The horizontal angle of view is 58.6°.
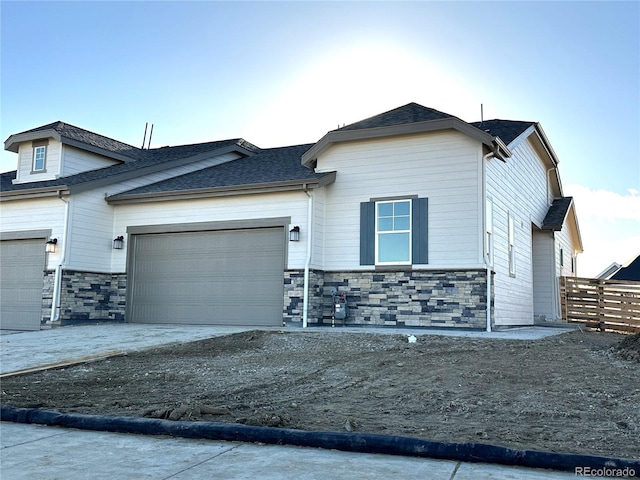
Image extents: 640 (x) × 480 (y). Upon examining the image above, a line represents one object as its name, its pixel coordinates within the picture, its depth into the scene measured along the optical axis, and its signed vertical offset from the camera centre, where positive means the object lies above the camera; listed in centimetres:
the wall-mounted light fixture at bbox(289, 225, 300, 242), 1340 +147
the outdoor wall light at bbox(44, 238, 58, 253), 1467 +115
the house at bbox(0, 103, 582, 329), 1266 +157
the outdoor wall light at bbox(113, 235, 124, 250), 1566 +135
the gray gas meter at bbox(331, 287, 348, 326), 1316 -16
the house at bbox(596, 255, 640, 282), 2231 +132
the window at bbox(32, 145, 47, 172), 1750 +406
